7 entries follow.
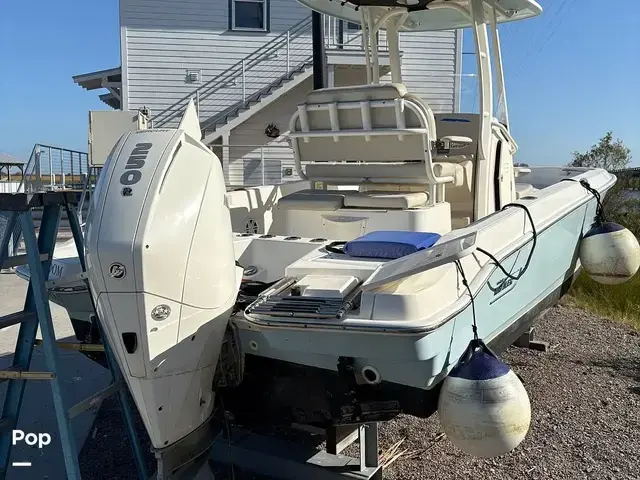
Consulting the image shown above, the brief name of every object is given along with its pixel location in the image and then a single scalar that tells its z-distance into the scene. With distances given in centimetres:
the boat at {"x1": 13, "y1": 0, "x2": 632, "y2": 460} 246
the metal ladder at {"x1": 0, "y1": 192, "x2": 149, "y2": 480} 278
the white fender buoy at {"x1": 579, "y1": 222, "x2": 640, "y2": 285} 429
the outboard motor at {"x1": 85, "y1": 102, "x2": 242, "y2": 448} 242
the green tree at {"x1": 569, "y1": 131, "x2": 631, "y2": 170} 1362
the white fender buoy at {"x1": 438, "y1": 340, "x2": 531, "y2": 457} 249
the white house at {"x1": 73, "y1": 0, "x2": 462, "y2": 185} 1377
